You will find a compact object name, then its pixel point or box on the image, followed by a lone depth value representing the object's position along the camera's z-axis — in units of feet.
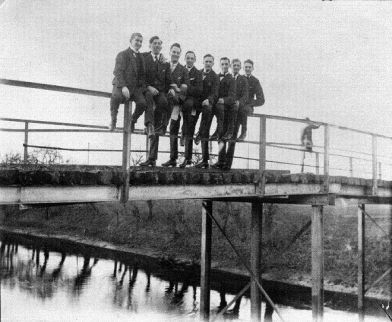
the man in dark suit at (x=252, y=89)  25.38
